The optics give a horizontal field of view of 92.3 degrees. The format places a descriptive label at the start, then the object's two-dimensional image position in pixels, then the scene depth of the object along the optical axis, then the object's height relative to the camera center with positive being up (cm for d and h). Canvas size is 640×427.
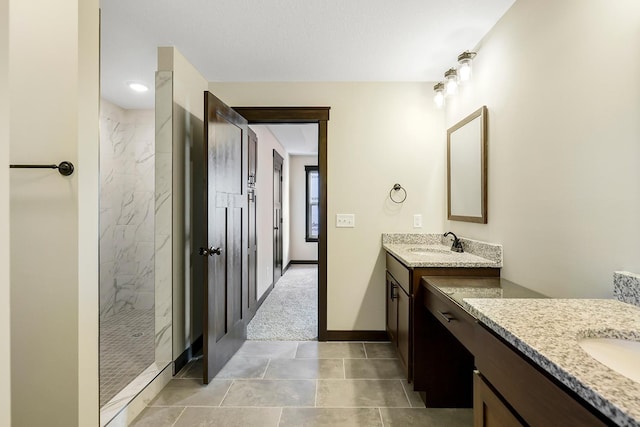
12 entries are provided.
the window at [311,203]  693 +26
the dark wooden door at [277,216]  500 -3
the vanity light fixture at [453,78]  216 +106
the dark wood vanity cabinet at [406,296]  191 -56
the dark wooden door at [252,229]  316 -15
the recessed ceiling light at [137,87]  293 +124
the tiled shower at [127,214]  341 +0
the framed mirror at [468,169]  214 +36
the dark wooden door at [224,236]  217 -18
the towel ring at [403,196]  288 +18
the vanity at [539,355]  60 -35
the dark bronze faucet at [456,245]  238 -24
